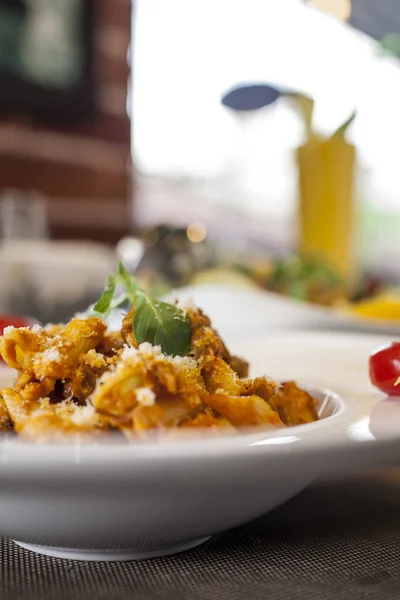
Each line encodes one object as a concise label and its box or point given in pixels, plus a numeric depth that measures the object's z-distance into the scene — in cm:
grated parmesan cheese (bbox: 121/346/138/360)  45
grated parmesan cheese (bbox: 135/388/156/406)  41
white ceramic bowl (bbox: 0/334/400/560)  34
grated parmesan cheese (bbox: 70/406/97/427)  42
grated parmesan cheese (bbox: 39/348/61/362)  49
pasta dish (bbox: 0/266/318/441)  42
